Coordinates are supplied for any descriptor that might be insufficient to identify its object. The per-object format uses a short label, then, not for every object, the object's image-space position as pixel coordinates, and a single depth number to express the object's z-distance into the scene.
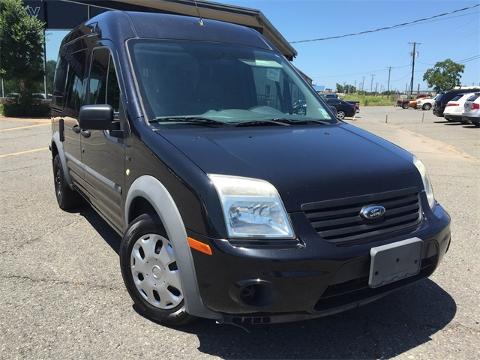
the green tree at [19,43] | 21.14
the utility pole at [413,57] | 84.91
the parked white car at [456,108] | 23.01
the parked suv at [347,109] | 32.09
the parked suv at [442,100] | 27.89
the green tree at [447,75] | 83.12
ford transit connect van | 2.66
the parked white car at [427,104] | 50.94
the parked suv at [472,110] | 21.16
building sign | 25.52
